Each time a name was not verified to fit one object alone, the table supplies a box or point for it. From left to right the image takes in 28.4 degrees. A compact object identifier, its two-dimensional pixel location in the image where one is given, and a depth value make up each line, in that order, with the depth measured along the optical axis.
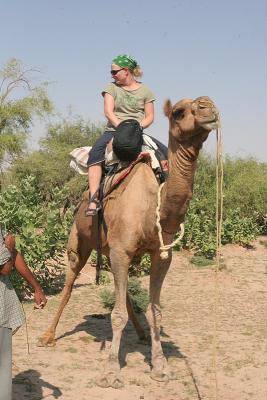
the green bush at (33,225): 8.61
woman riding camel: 5.76
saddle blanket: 5.62
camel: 4.35
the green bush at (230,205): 13.46
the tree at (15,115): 24.62
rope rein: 4.04
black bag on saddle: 5.45
